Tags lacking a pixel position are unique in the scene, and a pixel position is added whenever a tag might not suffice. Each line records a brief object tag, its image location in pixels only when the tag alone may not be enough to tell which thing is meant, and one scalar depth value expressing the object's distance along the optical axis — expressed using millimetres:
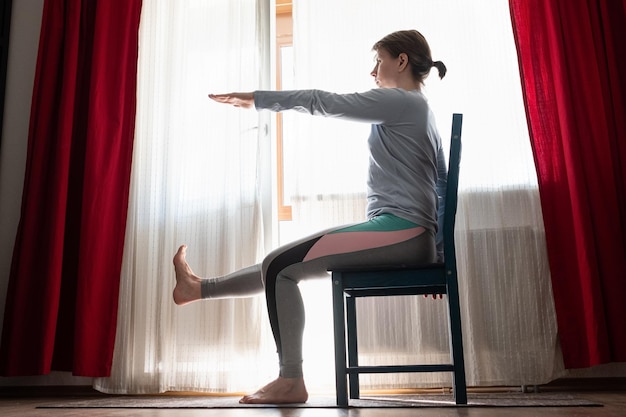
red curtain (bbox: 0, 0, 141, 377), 2408
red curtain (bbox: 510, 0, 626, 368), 2141
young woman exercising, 1729
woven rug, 1658
